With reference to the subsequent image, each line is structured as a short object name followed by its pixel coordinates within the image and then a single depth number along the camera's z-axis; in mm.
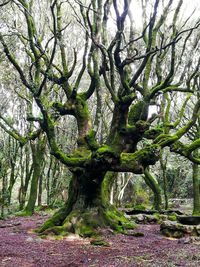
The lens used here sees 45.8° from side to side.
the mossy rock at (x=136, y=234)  8258
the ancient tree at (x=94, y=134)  7445
